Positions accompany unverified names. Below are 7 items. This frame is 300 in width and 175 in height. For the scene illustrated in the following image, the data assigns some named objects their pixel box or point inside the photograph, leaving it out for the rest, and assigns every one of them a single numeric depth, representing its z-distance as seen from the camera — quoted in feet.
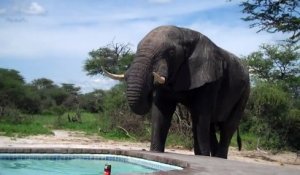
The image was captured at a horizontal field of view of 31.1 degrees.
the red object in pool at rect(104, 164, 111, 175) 22.04
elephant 31.12
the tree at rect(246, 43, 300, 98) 115.11
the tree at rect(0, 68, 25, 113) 124.12
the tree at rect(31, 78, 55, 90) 217.36
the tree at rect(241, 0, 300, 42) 55.11
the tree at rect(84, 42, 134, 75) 121.70
